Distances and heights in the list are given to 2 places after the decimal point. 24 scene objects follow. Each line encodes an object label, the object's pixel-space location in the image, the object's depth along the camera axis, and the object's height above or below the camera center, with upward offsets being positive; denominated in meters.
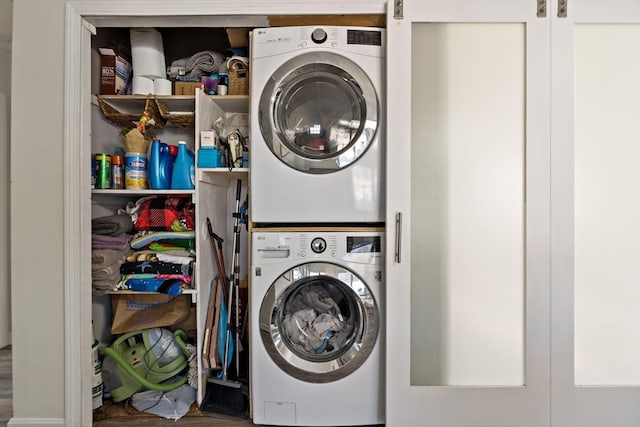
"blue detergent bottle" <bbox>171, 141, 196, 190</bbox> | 1.82 +0.21
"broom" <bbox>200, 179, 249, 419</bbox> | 1.71 -0.96
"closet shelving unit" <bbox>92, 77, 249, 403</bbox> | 1.75 +0.15
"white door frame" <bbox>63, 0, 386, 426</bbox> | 1.55 +0.48
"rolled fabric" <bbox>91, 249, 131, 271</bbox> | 1.74 -0.25
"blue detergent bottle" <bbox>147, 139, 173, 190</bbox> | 1.81 +0.24
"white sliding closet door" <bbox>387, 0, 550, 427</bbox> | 1.52 -0.01
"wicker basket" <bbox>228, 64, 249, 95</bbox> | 1.95 +0.76
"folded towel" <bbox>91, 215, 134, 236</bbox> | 1.81 -0.08
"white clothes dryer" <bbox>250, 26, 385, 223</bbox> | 1.59 +0.40
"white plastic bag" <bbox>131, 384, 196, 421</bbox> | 1.72 -1.02
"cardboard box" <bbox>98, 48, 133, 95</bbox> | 1.90 +0.79
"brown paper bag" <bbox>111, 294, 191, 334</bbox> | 1.85 -0.58
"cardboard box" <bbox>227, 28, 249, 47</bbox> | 1.85 +1.00
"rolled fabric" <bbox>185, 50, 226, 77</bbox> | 2.05 +0.90
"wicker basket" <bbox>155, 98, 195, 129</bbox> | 1.92 +0.55
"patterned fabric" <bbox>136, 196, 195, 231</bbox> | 1.86 -0.03
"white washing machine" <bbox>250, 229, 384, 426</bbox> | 1.57 -0.61
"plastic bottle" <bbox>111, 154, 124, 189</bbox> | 1.82 +0.21
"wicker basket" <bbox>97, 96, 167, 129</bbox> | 1.87 +0.56
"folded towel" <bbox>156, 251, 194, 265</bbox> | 1.79 -0.25
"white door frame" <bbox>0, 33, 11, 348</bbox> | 2.55 -0.12
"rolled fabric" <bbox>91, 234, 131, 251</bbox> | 1.77 -0.17
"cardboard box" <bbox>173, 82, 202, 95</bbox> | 2.00 +0.74
